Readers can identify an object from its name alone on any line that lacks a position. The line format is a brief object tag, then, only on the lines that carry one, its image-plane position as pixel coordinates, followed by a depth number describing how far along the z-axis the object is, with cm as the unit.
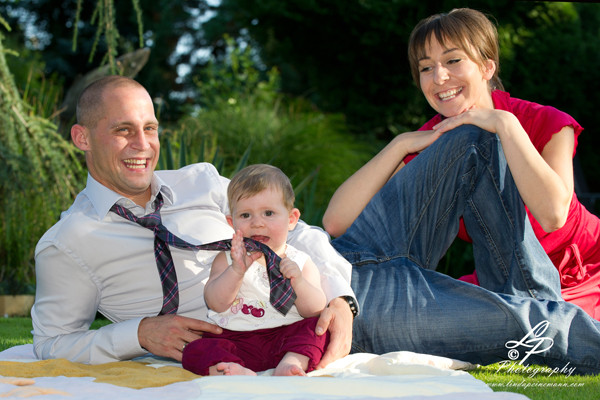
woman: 322
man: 277
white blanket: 206
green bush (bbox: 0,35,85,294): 481
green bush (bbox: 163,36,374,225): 805
